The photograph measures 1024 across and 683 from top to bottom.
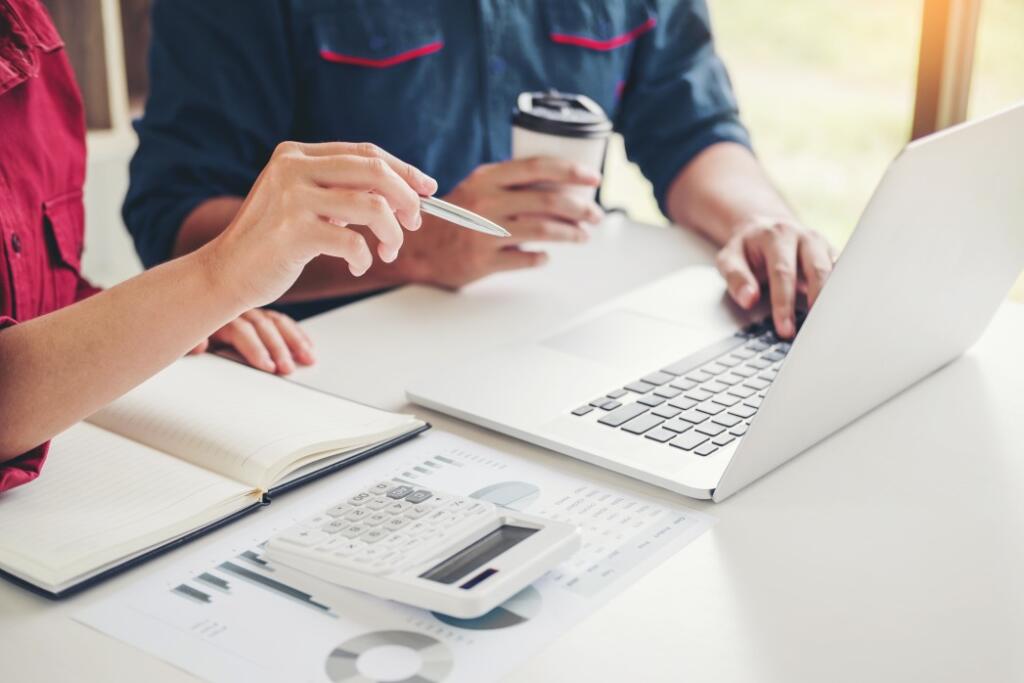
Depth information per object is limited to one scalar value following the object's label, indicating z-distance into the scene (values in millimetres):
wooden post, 1864
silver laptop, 735
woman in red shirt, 732
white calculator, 621
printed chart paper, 589
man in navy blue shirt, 1171
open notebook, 674
